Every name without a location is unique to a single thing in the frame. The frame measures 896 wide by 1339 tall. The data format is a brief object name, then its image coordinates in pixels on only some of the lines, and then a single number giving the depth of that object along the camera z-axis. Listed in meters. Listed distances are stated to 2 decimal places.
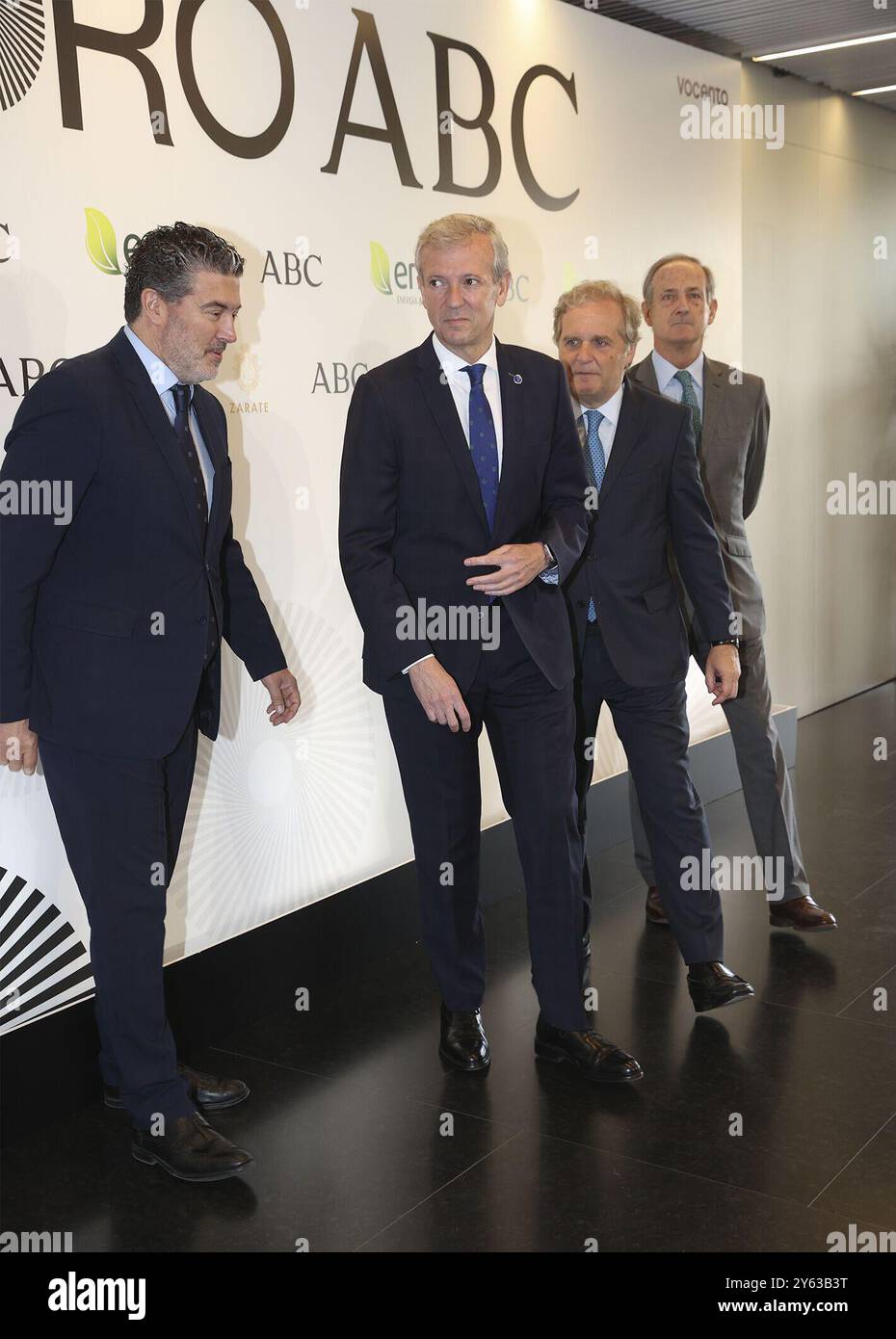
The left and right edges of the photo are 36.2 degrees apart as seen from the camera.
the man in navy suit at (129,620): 2.59
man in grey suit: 3.88
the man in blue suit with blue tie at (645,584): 3.27
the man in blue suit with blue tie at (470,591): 2.91
